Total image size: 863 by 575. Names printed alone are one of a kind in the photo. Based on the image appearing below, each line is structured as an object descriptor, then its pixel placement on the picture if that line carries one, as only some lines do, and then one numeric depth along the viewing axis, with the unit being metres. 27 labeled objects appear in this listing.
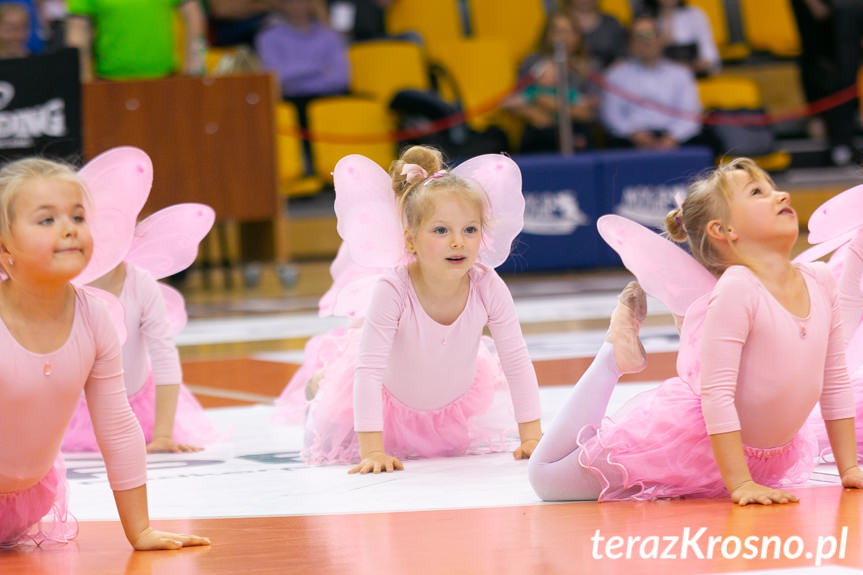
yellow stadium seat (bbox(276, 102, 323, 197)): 17.30
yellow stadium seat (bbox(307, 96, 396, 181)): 17.73
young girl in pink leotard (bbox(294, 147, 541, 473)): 6.22
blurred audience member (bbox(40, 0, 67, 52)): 17.48
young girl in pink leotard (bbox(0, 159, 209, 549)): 4.41
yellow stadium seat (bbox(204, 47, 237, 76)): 17.52
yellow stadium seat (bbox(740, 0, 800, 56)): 20.23
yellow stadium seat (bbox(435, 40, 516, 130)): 18.55
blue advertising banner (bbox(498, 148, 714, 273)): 16.58
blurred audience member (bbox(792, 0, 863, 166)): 19.12
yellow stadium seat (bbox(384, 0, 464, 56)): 19.25
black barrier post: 16.89
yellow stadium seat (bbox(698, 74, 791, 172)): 18.66
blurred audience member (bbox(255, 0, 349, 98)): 17.73
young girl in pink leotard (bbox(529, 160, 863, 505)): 4.95
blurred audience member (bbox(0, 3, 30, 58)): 14.80
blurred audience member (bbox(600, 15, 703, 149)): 18.00
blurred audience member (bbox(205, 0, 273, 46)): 18.25
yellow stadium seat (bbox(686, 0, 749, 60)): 20.16
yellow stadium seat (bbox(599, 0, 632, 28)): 19.48
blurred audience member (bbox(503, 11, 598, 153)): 17.73
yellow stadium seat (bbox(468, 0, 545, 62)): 19.30
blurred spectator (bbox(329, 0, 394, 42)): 19.19
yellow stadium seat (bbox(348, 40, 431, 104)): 18.22
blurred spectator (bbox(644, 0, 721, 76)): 18.70
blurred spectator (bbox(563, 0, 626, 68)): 18.50
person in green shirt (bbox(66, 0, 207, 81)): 15.96
